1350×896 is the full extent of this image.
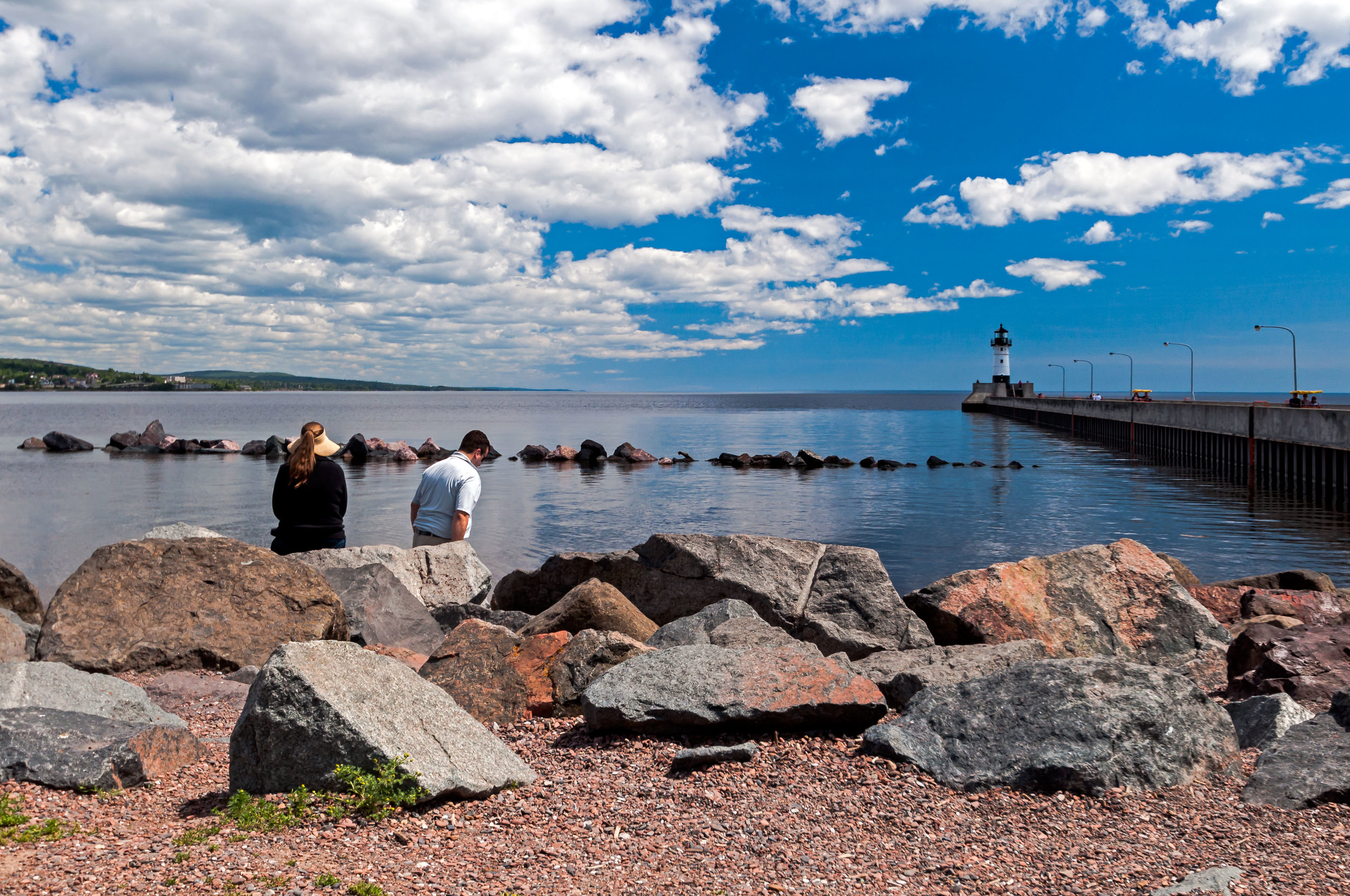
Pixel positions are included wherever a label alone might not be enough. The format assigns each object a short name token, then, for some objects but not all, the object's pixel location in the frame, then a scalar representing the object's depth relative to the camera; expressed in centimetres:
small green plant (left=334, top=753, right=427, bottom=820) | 468
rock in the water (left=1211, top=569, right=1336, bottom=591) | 1362
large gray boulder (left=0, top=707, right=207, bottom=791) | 495
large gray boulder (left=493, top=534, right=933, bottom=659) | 895
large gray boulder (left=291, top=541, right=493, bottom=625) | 1048
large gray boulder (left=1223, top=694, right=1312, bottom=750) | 577
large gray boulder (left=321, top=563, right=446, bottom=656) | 896
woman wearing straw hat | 966
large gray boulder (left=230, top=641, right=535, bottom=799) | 483
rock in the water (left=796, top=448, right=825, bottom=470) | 4962
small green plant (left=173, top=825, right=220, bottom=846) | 436
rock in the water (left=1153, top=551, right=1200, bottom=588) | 1159
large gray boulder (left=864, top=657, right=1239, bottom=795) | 517
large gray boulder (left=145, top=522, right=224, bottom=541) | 1070
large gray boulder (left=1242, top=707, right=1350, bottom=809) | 493
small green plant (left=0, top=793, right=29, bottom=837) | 443
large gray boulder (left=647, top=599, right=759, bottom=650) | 784
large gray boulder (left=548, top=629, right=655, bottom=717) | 661
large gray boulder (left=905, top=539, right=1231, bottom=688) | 840
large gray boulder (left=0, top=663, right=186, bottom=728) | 559
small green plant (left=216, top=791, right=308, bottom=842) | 461
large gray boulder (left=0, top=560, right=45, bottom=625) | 1054
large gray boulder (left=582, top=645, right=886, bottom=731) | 579
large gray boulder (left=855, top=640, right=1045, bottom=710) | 658
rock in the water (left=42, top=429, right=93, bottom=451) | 5438
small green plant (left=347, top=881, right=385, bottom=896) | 393
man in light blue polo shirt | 1031
